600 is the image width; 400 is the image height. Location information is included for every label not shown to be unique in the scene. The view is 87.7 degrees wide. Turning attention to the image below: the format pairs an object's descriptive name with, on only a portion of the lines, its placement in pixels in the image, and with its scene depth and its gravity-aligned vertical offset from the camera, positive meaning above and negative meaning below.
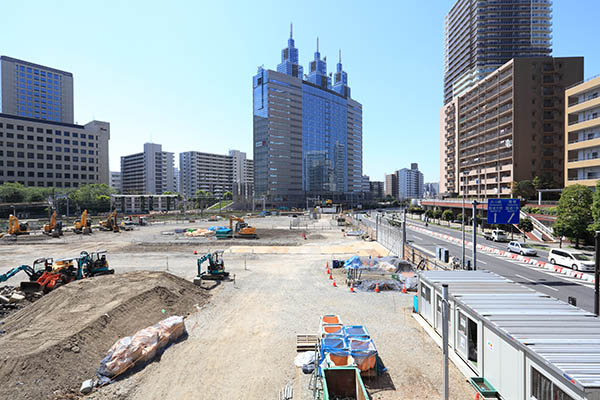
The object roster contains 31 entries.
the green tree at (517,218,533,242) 46.81 -4.58
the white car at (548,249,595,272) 25.95 -5.61
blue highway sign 24.14 -1.20
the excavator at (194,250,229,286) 25.61 -6.36
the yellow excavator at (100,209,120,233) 62.83 -5.70
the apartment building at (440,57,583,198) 68.00 +16.98
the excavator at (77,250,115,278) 25.14 -5.79
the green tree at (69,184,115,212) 100.00 -0.70
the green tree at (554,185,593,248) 35.34 -2.01
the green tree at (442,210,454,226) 71.56 -4.53
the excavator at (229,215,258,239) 52.66 -6.11
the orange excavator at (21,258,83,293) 20.98 -5.79
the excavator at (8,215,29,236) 51.69 -5.30
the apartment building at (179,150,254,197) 175.52 +4.29
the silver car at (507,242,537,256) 33.84 -5.97
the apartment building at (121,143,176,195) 195.25 +17.05
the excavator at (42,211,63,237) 53.43 -5.81
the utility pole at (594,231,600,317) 14.88 -4.04
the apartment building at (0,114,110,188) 105.44 +15.74
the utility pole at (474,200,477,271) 22.33 -2.32
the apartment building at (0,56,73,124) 136.00 +48.56
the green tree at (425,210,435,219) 83.24 -4.79
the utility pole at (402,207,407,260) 31.74 -4.04
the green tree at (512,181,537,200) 63.28 +1.14
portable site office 7.53 -4.14
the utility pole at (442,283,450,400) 7.72 -3.41
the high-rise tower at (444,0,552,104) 112.94 +60.08
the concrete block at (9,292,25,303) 19.70 -6.50
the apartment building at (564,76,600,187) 45.44 +9.60
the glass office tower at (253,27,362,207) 164.38 +32.08
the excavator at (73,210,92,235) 56.37 -5.68
